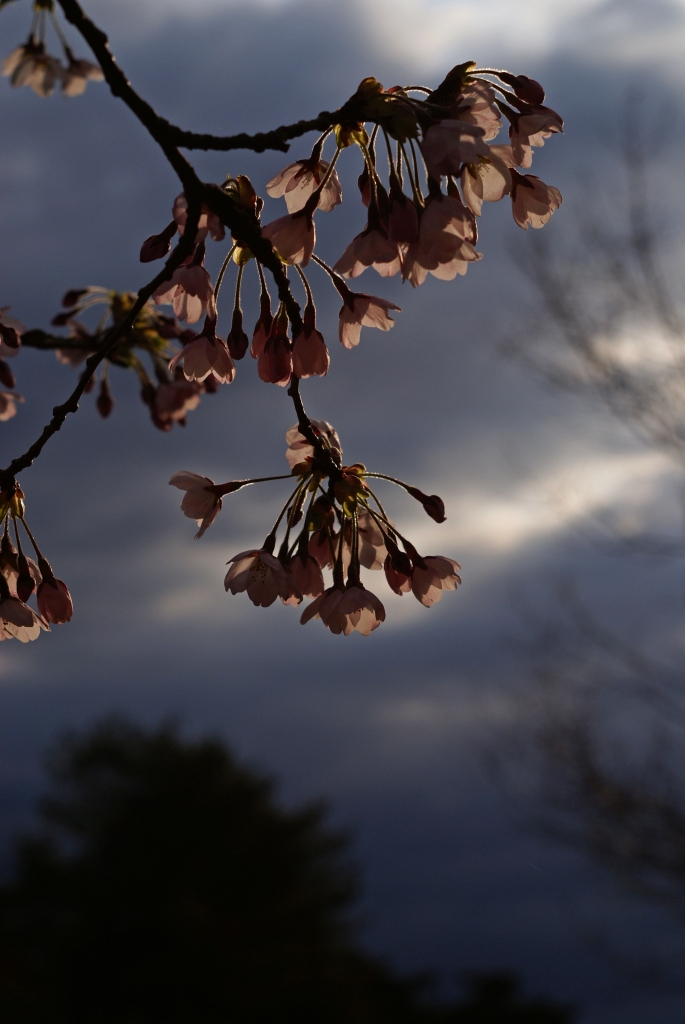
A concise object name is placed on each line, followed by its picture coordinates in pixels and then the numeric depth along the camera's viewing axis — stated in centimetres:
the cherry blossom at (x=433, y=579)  75
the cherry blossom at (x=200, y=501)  77
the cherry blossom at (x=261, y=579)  74
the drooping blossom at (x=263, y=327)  74
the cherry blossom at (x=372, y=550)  77
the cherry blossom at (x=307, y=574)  75
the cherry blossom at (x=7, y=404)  92
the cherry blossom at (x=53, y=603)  77
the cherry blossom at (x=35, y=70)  68
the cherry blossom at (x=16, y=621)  76
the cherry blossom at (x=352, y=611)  74
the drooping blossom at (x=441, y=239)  70
